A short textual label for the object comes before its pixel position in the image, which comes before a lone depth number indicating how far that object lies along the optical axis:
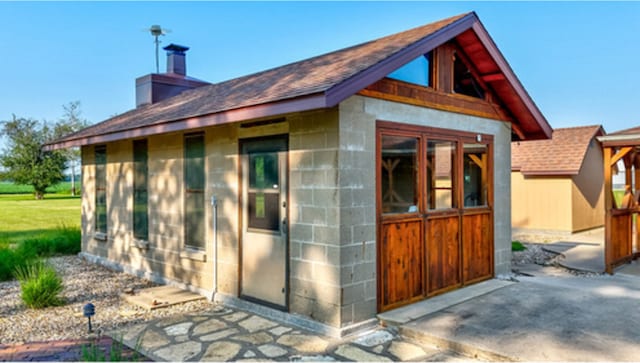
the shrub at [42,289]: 5.48
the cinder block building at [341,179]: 4.42
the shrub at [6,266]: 7.42
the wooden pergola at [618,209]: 7.25
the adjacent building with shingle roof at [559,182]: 14.40
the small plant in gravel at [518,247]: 10.62
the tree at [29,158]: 36.44
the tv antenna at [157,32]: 12.95
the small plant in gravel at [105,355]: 3.46
